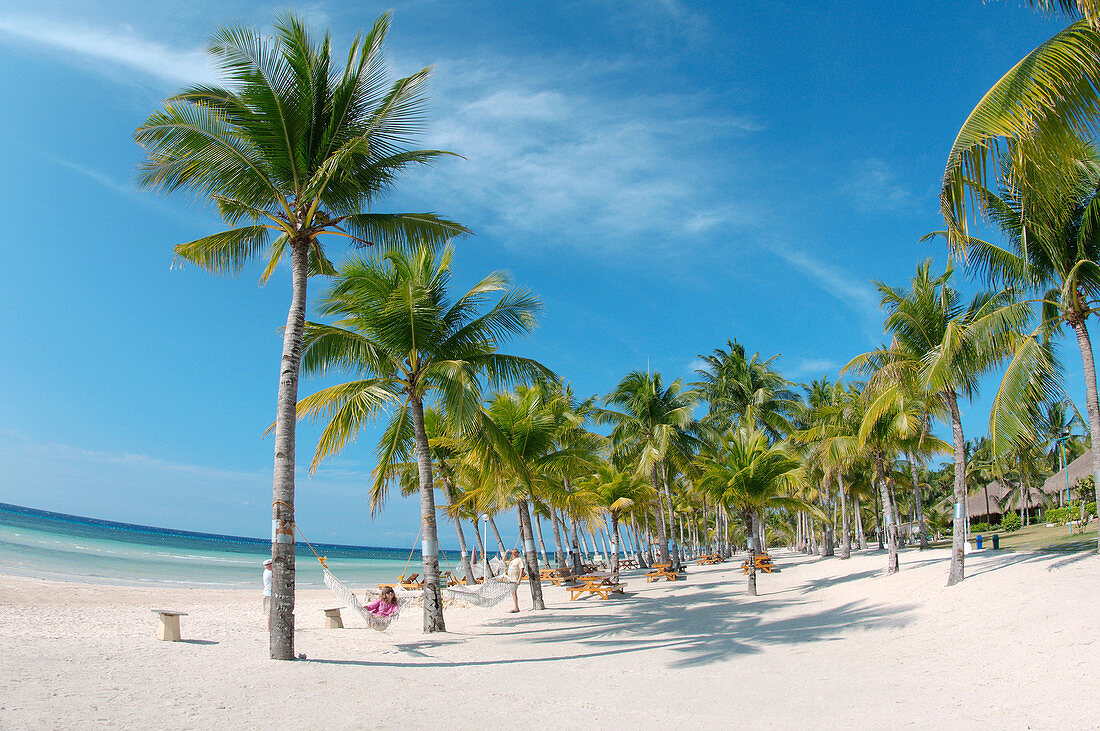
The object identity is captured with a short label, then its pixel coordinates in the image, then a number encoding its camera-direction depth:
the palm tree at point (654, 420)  26.03
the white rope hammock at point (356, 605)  10.68
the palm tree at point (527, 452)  13.23
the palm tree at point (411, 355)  10.12
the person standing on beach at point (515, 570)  15.75
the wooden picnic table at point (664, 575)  23.06
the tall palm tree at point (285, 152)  7.89
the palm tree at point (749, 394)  31.30
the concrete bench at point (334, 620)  12.20
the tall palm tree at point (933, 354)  11.95
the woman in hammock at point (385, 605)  11.00
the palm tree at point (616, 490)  23.62
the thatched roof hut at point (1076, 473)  29.61
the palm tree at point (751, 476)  15.91
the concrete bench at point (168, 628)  8.73
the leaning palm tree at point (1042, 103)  4.47
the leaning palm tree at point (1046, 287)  9.06
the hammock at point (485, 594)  12.30
